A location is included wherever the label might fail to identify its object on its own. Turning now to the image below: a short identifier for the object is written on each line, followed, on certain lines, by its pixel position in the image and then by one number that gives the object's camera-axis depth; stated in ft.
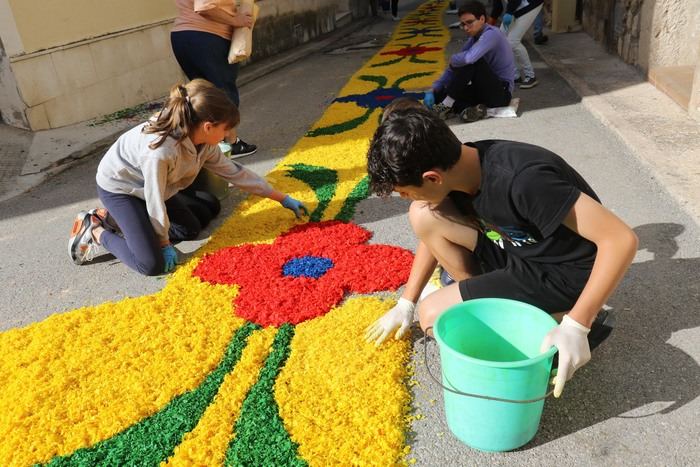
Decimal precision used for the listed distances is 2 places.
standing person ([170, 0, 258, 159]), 15.71
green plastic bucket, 5.42
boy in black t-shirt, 5.61
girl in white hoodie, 10.08
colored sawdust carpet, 6.53
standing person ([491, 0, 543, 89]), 21.31
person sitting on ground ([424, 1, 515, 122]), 17.26
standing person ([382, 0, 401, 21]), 54.13
